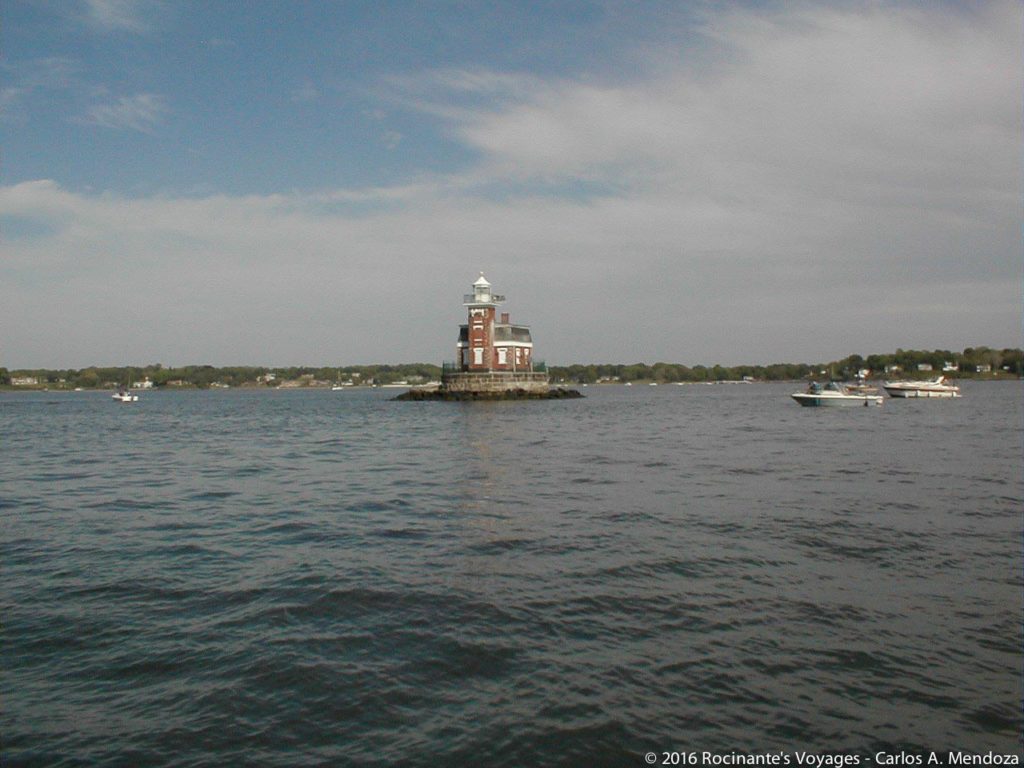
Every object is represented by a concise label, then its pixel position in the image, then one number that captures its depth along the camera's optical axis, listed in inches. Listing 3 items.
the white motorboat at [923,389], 3604.8
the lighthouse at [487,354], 3732.8
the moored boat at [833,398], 2795.3
